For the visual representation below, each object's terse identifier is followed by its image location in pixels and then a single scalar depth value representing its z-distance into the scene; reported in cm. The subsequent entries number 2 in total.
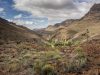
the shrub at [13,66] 623
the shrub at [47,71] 535
